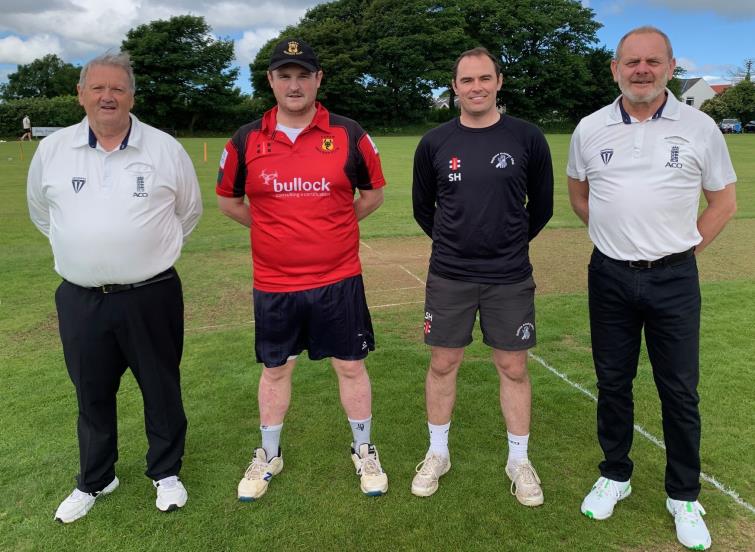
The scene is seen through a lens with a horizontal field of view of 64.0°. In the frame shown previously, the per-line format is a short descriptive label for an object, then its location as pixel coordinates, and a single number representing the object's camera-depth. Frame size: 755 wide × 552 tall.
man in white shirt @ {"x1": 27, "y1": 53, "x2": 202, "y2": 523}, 2.81
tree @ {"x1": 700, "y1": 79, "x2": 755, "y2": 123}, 56.41
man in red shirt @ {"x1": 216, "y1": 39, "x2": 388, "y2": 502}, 3.09
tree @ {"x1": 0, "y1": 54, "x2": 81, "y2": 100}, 76.25
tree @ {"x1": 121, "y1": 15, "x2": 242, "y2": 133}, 53.38
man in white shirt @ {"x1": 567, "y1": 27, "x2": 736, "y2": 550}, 2.77
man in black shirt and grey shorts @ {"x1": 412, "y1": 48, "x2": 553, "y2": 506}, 3.02
